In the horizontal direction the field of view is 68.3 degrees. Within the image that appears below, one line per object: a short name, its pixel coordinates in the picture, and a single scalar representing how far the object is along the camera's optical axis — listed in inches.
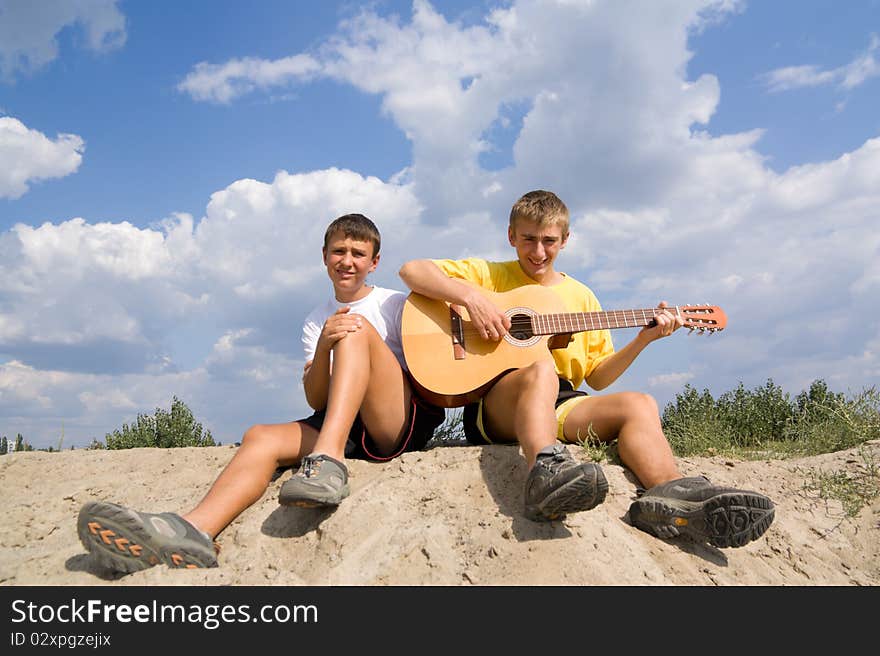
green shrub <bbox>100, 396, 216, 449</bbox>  268.5
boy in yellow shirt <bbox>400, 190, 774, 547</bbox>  111.8
